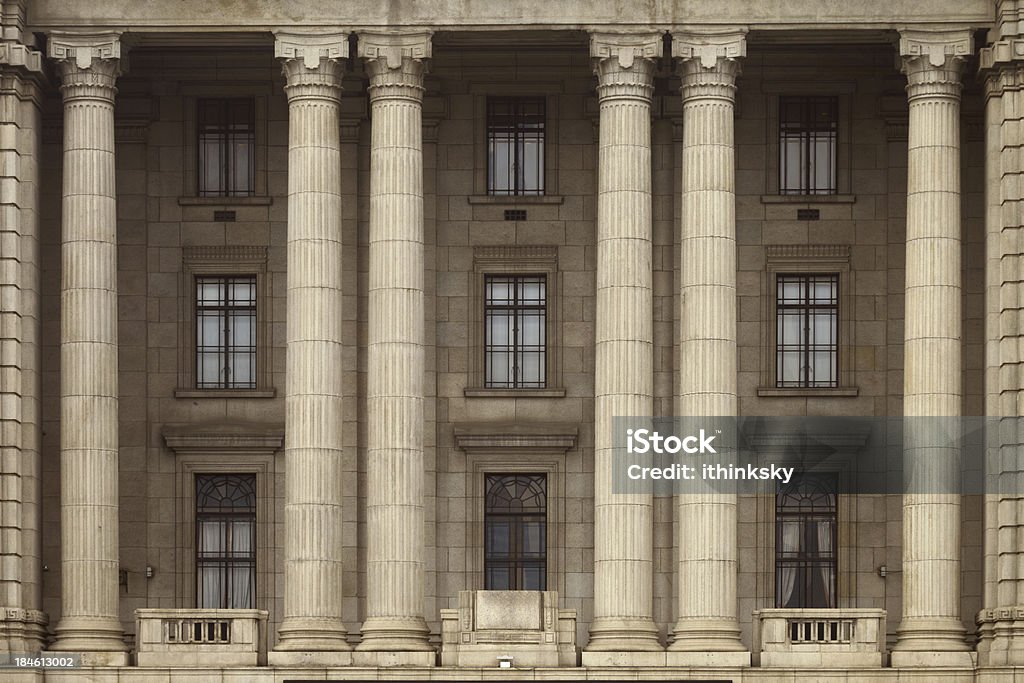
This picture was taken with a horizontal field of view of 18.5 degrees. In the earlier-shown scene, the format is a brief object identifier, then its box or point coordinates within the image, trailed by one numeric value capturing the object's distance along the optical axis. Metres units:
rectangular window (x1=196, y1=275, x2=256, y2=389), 81.81
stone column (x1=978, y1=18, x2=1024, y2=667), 74.50
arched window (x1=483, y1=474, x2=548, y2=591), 81.06
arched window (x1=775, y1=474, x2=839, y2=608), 80.69
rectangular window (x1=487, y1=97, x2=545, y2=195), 82.50
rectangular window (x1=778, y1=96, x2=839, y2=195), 82.12
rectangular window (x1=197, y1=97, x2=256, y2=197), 82.50
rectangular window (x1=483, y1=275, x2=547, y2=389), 81.75
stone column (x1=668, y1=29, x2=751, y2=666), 75.00
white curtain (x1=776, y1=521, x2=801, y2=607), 80.69
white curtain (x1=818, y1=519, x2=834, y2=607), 80.69
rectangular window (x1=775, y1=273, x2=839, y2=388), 81.44
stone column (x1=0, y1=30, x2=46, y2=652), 75.00
